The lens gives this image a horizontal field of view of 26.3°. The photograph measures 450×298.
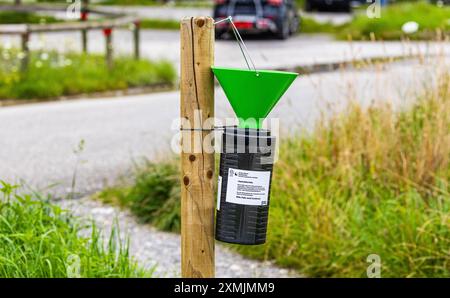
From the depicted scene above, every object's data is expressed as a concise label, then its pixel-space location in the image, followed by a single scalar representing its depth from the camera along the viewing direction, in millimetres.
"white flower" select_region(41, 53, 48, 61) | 13219
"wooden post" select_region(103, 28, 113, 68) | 13703
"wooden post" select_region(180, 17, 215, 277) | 3334
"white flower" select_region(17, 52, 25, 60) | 12469
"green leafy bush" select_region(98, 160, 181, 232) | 6105
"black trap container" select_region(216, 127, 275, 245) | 3279
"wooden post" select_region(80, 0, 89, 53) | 14539
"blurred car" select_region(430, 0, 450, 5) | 28044
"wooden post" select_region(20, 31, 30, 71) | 12485
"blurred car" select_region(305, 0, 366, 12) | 32562
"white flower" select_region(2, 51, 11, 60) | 12500
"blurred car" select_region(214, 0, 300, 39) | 21781
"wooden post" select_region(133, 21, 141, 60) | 14464
